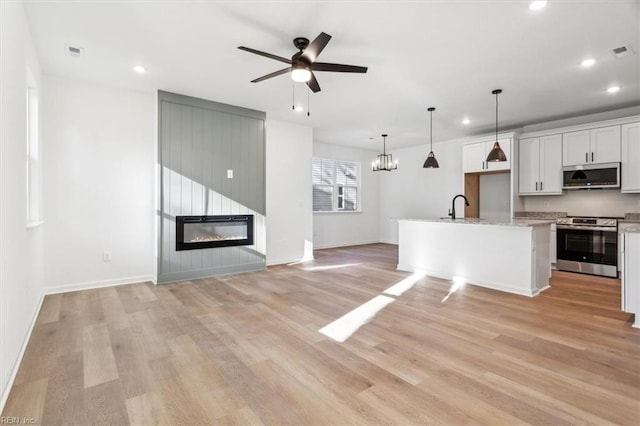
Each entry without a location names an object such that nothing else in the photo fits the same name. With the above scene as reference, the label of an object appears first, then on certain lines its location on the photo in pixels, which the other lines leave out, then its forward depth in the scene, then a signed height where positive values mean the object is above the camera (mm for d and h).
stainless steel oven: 5066 -568
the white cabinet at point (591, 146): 5195 +1139
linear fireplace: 4832 -328
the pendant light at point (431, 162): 5220 +835
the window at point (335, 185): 8273 +740
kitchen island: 4047 -595
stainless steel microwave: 5176 +619
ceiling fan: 2805 +1413
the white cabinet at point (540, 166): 5816 +890
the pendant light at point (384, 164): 6887 +1066
